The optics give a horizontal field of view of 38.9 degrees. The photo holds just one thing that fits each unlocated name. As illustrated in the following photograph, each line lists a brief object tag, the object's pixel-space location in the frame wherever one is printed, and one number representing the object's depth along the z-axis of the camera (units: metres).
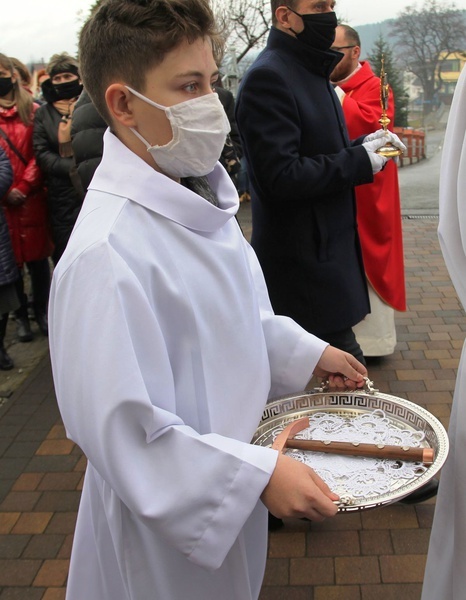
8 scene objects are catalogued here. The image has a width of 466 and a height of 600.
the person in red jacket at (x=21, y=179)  4.78
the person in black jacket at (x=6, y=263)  4.44
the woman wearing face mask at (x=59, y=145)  4.51
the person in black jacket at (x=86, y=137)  3.64
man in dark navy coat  2.54
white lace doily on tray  1.35
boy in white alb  1.17
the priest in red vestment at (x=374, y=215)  3.92
